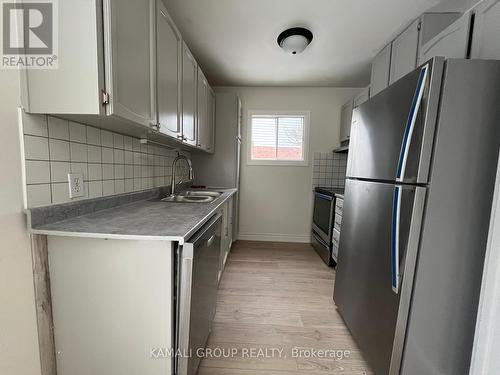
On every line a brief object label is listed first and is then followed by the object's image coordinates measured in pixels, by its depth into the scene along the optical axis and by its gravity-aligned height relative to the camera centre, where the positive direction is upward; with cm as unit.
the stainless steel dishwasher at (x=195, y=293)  83 -57
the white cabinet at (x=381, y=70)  199 +101
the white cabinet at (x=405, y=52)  168 +101
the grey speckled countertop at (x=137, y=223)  83 -27
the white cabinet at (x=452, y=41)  123 +85
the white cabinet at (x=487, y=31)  108 +77
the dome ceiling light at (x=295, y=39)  193 +120
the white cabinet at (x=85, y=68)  81 +37
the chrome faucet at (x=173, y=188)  203 -21
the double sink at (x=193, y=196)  196 -29
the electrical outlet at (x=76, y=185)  105 -11
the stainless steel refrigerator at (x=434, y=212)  92 -16
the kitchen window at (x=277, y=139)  339 +48
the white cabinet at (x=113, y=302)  85 -56
